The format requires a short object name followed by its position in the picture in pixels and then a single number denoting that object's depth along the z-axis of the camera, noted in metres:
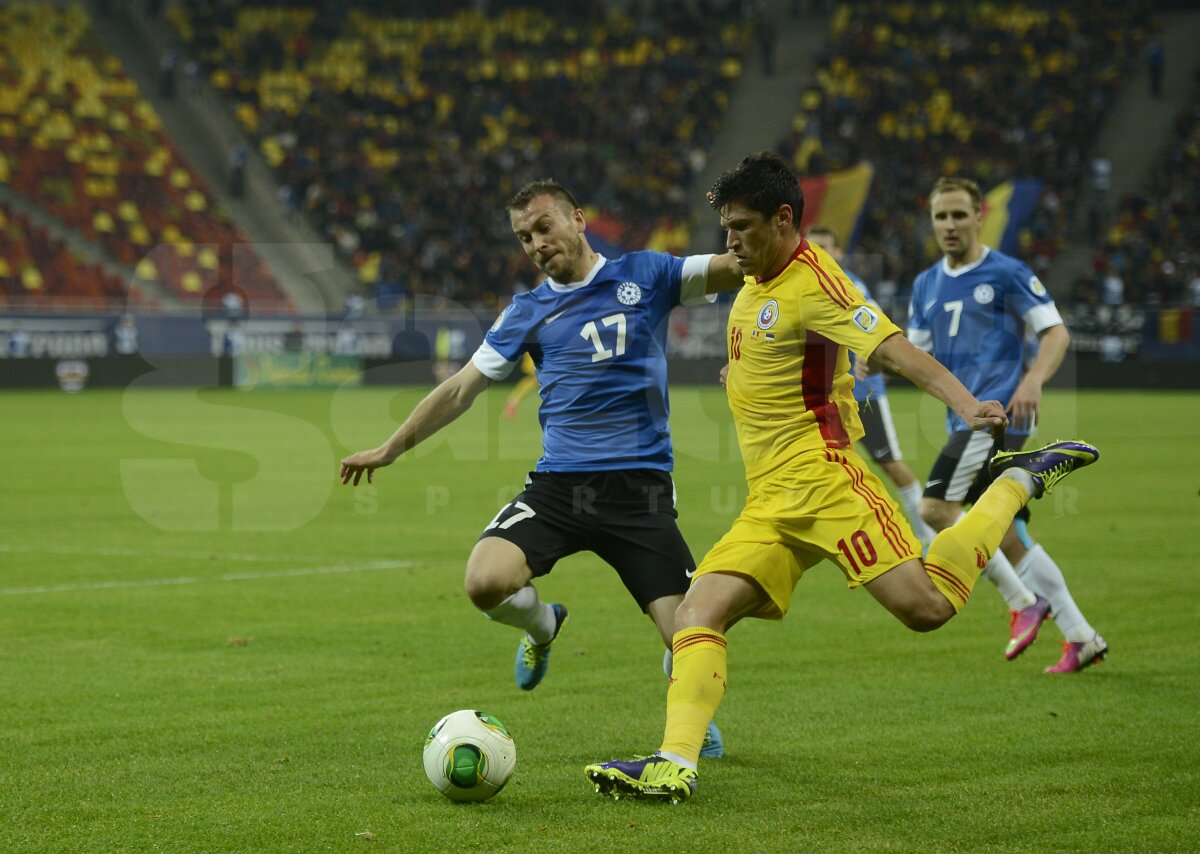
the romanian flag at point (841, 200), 32.94
